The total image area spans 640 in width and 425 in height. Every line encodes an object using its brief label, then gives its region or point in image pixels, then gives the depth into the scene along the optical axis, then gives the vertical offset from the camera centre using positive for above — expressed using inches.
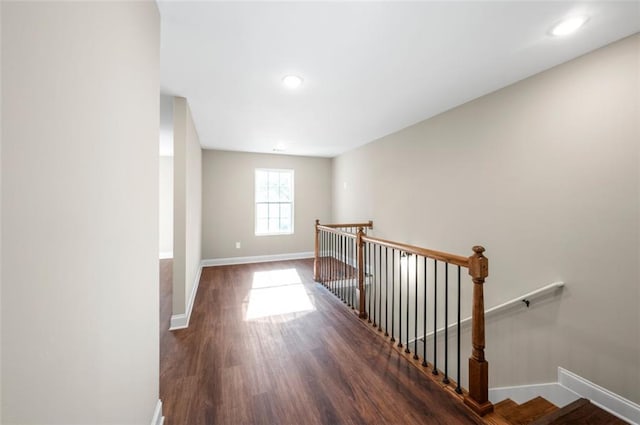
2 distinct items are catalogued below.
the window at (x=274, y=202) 225.9 +9.7
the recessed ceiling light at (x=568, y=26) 62.2 +48.4
